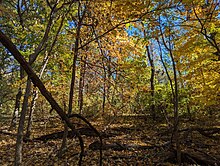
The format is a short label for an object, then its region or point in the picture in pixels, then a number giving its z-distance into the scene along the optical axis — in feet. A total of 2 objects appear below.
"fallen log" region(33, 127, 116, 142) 27.05
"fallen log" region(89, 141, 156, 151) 20.54
